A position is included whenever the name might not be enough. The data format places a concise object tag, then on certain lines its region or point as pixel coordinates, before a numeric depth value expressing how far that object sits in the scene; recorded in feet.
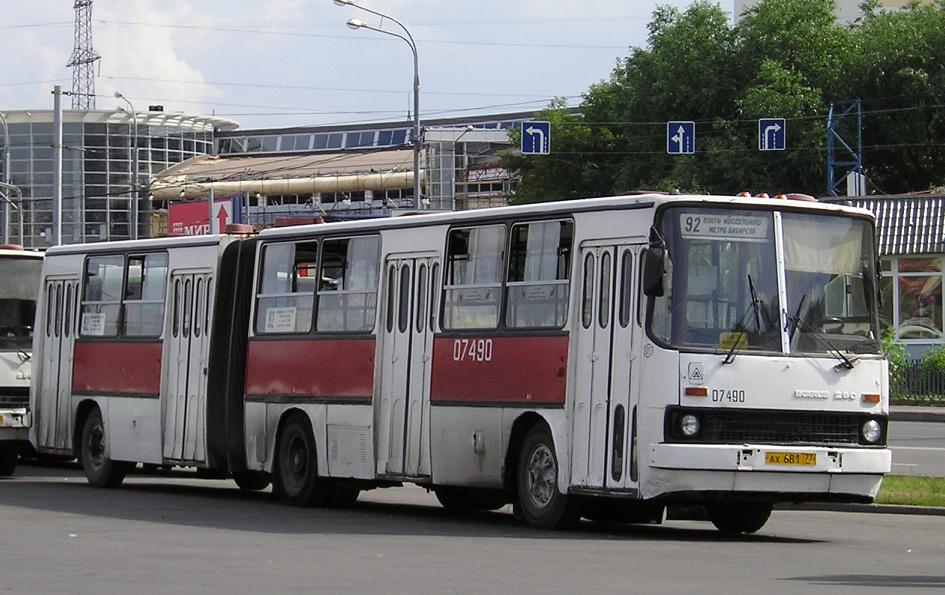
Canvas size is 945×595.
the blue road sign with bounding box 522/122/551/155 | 156.35
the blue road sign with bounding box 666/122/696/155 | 160.76
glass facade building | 347.77
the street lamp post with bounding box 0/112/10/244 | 190.66
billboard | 231.91
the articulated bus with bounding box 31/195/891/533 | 51.24
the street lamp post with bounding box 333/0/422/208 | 148.46
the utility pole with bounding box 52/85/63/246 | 157.07
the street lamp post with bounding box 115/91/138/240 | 198.59
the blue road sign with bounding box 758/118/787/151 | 158.51
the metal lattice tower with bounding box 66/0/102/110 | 406.64
